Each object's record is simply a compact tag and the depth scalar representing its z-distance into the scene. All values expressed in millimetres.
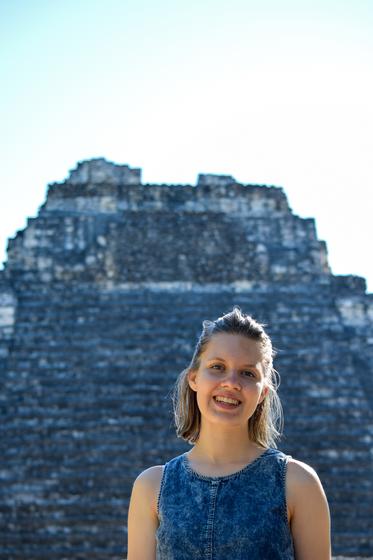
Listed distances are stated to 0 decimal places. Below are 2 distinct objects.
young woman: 2057
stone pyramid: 8062
